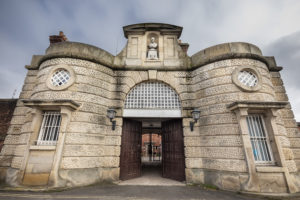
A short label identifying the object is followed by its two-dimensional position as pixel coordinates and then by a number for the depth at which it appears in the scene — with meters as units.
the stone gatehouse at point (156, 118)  5.90
